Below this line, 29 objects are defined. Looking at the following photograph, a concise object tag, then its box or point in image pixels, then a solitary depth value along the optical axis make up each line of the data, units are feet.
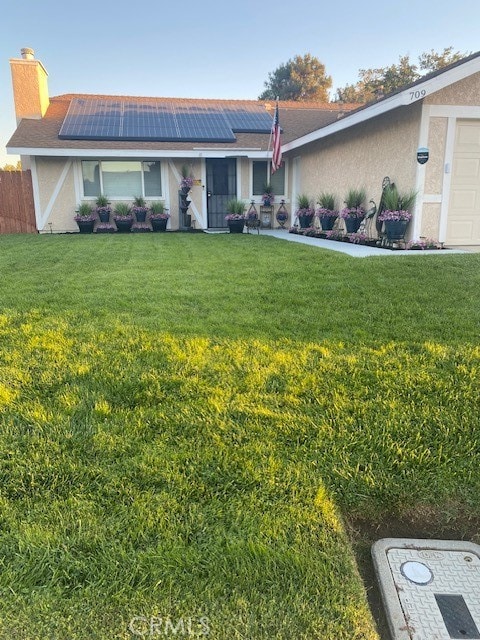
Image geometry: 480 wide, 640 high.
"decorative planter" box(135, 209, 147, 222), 44.60
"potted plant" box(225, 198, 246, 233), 42.96
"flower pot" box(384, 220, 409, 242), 26.12
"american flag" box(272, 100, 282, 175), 39.14
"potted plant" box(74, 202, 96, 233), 43.55
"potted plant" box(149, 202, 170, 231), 44.62
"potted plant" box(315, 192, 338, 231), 35.91
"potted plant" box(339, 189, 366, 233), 31.59
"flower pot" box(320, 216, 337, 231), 35.94
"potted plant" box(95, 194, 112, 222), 43.96
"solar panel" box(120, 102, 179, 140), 46.06
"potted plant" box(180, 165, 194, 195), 45.27
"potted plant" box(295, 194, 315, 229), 40.81
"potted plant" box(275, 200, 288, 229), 47.09
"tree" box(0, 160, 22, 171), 127.56
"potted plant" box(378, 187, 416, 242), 25.99
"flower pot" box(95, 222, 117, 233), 44.34
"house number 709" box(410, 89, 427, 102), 23.70
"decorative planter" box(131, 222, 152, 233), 44.73
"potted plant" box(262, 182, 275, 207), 46.62
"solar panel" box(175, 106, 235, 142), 46.32
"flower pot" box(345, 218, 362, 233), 31.78
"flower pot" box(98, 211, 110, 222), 44.01
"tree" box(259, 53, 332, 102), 112.57
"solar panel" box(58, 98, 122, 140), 44.83
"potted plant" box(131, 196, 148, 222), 44.45
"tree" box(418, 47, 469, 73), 96.94
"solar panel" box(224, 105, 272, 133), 49.78
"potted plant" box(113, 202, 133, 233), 43.75
